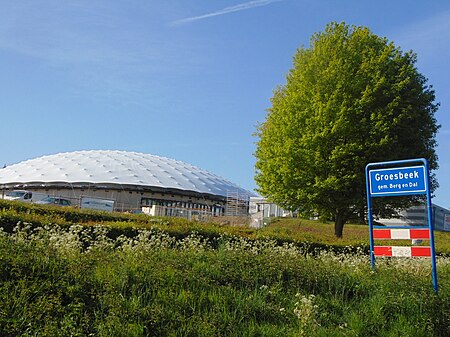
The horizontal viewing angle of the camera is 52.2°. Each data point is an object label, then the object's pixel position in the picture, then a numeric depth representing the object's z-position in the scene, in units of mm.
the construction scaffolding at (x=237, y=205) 46125
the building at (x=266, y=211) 40094
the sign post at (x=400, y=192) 8609
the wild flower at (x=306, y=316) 5055
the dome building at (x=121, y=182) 51969
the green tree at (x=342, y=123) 22062
